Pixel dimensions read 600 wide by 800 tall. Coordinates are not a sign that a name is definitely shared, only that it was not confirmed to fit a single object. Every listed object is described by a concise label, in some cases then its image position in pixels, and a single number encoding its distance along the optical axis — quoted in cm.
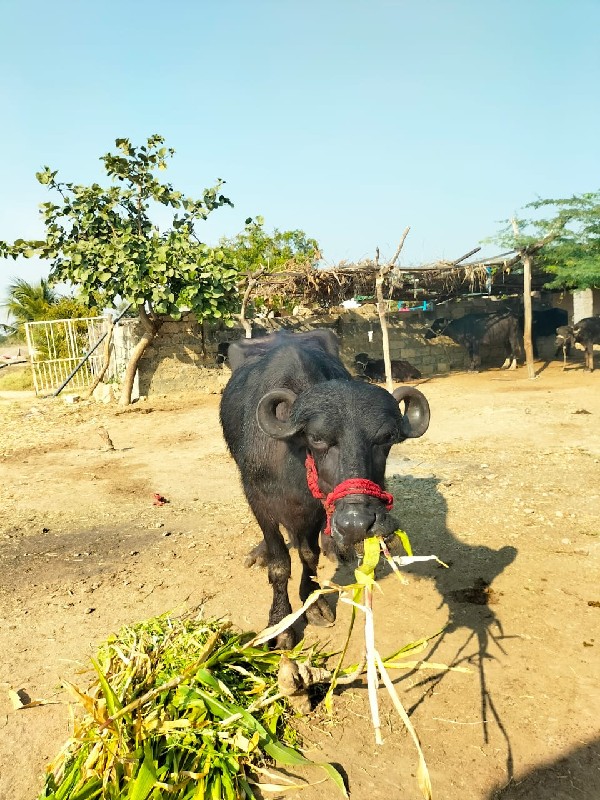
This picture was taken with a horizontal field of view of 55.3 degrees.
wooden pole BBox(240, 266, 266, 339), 1401
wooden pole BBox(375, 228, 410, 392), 1432
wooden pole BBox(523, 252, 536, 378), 1531
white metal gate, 1792
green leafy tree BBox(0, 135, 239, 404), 1290
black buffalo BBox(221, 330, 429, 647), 271
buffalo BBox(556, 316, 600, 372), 1594
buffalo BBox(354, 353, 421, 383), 1698
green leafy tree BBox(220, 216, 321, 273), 2697
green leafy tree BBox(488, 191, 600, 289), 1524
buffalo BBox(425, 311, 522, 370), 1914
